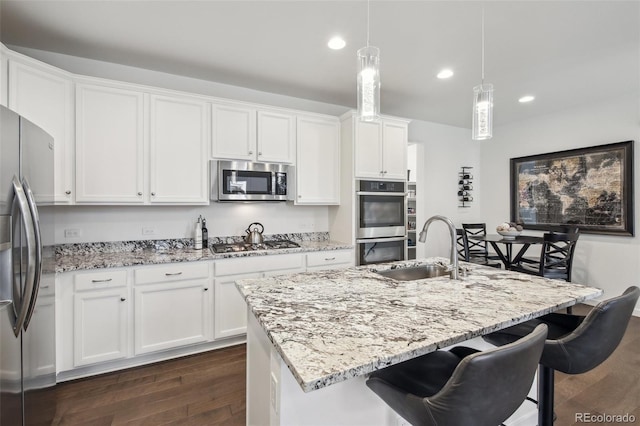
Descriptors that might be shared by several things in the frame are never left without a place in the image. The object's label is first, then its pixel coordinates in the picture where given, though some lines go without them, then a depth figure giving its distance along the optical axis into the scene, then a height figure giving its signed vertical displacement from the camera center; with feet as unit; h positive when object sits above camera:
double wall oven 10.93 -0.33
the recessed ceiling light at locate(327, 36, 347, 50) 7.71 +4.55
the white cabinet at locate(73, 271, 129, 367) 7.10 -2.62
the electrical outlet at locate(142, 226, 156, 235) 9.50 -0.58
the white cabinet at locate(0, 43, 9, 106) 6.35 +2.98
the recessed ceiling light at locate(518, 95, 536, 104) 12.08 +4.77
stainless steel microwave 9.50 +1.06
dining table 10.91 -1.06
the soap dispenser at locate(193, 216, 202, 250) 9.61 -0.85
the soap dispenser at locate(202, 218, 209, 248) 9.96 -0.81
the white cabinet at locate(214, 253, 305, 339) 8.63 -2.29
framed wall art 11.78 +1.05
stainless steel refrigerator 4.10 -0.95
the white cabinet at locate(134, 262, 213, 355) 7.73 -2.59
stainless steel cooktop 9.56 -1.18
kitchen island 2.96 -1.38
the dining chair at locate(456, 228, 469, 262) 12.80 -1.56
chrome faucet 5.76 -0.61
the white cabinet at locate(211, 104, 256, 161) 9.48 +2.66
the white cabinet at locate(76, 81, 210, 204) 7.94 +1.93
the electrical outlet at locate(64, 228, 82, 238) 8.50 -0.61
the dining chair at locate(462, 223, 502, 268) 13.42 -1.96
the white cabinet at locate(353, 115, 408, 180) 10.94 +2.46
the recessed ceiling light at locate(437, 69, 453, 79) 9.65 +4.66
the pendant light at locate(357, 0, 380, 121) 4.95 +2.23
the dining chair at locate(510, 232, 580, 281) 10.45 -1.87
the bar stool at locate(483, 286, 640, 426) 3.89 -1.73
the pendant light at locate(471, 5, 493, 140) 6.15 +2.19
